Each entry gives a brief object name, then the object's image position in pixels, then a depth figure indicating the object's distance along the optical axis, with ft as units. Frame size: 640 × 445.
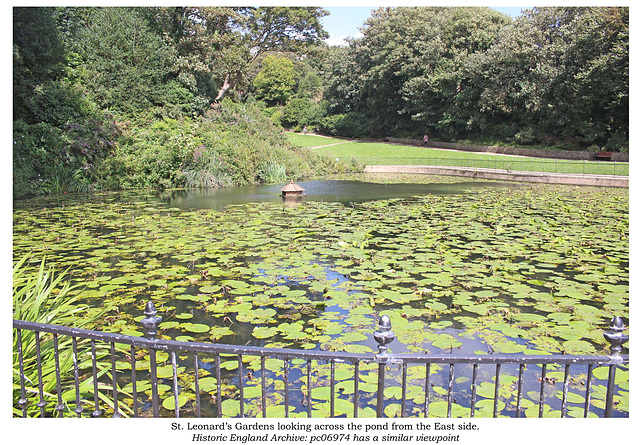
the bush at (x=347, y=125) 173.99
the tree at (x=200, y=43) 85.66
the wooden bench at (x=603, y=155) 101.96
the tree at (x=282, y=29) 134.51
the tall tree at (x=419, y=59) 137.80
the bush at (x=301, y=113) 185.98
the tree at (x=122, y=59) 75.77
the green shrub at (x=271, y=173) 72.95
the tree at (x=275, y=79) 193.88
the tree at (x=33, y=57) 57.88
